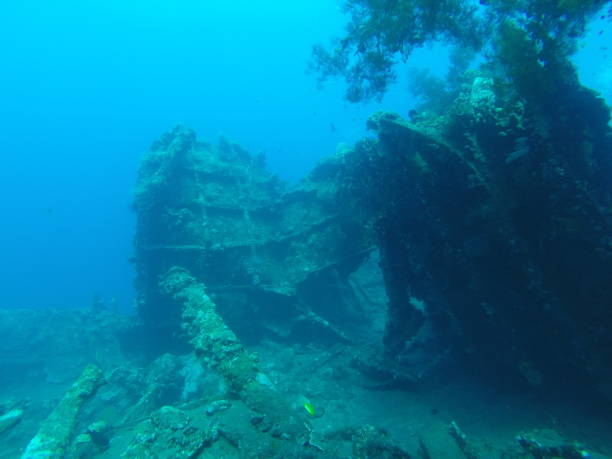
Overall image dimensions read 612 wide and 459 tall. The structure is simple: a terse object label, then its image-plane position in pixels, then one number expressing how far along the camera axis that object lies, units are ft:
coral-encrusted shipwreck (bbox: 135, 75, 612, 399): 16.05
